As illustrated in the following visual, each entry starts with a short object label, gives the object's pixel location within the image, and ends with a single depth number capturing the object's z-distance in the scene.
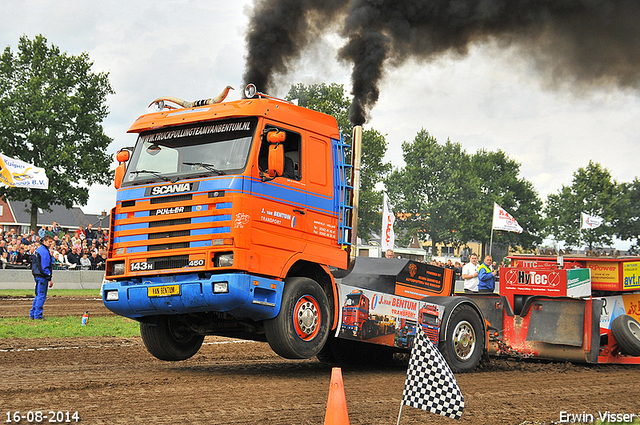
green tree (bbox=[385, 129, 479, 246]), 71.38
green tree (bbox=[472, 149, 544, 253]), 70.12
